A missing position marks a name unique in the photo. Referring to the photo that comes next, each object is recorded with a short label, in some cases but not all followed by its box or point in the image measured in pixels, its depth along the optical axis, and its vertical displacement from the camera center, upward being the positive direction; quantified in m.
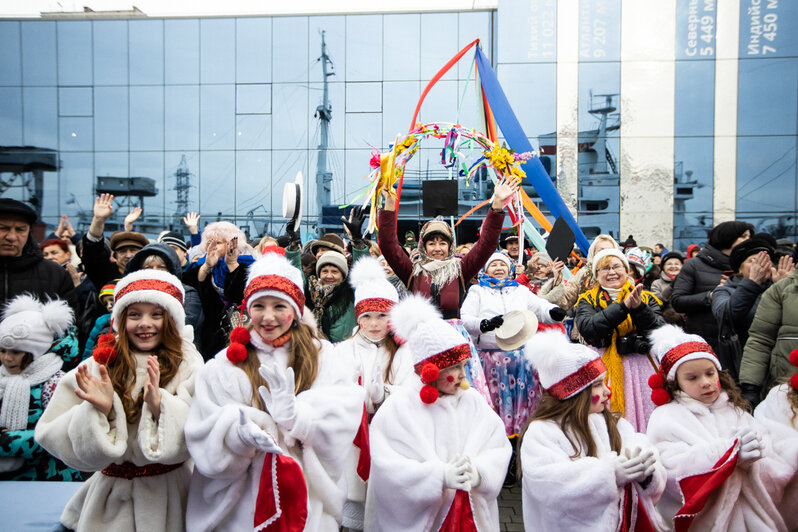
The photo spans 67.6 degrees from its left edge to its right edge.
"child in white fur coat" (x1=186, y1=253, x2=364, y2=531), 2.62 -0.76
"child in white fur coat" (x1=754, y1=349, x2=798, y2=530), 3.13 -0.89
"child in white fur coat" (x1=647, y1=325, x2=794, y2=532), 2.93 -0.93
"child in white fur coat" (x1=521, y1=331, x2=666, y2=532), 2.72 -0.93
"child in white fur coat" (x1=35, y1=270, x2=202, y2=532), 2.61 -0.75
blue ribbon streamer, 7.07 +1.49
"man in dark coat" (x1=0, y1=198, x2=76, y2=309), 4.14 -0.07
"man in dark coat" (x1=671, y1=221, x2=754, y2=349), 5.62 -0.18
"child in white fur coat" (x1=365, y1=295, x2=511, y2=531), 2.83 -0.96
